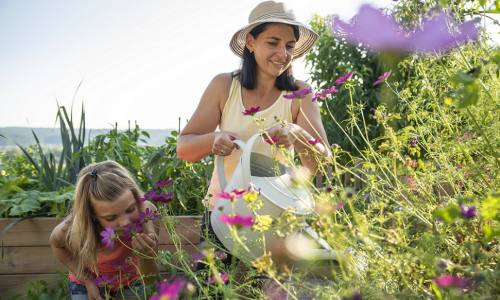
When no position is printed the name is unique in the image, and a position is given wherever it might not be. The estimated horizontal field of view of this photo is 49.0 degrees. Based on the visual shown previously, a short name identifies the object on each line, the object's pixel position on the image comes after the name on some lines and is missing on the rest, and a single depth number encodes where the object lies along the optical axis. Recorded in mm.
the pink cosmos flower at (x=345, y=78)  1269
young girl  1837
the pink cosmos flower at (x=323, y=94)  1315
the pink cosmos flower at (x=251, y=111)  1238
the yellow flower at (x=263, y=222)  851
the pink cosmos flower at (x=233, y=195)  879
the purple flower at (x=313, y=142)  1315
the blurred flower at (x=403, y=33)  1062
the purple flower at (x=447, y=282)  665
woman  1735
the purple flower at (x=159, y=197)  1409
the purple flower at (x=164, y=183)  1481
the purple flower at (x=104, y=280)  1563
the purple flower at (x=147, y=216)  1358
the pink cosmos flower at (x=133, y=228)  1363
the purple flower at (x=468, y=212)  742
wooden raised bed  2441
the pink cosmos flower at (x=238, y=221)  828
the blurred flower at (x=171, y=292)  543
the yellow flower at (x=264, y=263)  808
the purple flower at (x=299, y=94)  1262
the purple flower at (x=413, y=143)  1519
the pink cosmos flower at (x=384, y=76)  1284
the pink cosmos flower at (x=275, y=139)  1252
